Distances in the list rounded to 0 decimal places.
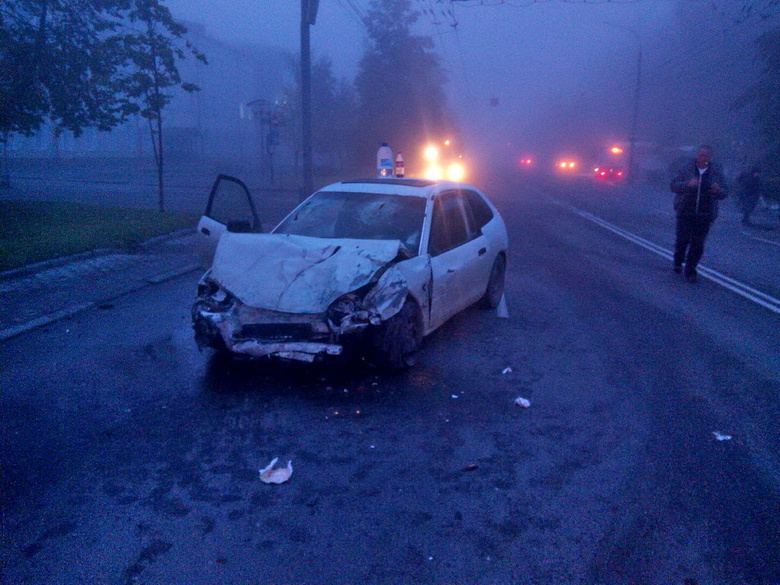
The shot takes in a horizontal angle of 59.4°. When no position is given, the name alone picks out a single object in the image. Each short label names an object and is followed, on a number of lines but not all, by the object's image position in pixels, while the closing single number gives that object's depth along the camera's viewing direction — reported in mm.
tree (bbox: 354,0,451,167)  46312
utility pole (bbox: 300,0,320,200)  16938
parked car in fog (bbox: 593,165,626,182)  45875
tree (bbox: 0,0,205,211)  15398
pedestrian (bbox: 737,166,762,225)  20125
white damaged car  5449
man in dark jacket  10328
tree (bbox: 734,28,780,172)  26672
